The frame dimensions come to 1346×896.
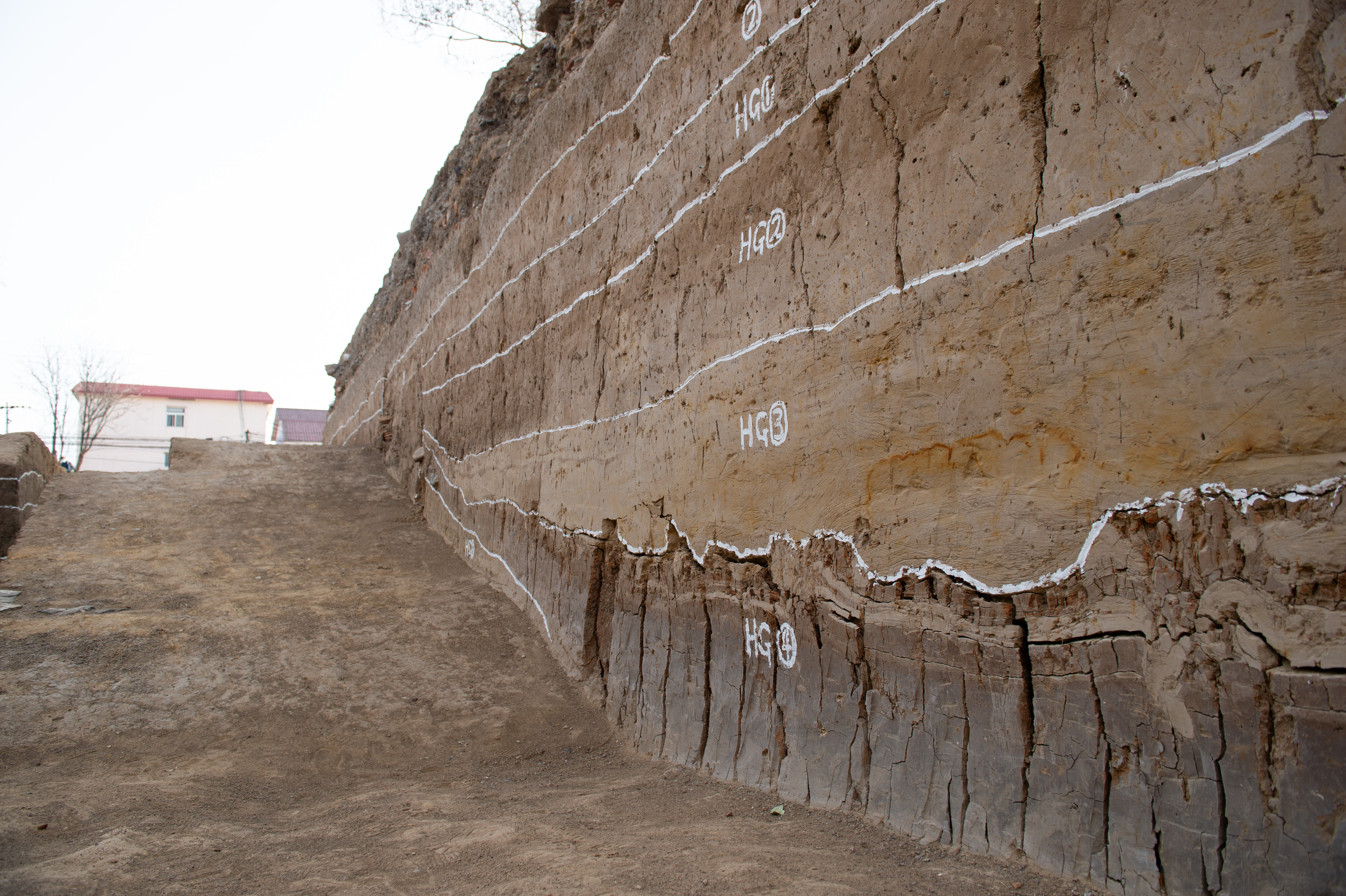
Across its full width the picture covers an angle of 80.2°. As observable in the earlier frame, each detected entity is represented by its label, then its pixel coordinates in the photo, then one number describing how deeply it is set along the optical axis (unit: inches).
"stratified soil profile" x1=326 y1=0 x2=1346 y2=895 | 55.6
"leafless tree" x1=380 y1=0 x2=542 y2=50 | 416.2
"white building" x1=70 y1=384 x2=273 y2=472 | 1256.2
